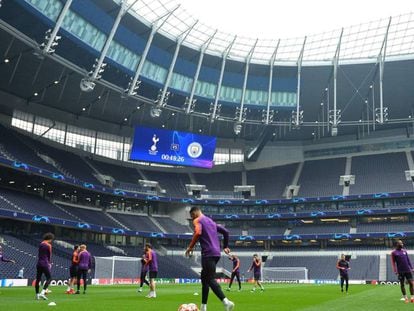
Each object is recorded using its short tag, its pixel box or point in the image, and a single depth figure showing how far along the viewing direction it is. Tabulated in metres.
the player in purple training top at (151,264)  18.28
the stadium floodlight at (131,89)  49.07
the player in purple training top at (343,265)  22.59
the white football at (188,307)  8.12
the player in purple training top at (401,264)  15.30
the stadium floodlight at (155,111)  54.09
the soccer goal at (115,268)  42.34
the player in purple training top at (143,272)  21.37
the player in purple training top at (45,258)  15.37
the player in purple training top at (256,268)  26.23
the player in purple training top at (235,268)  24.38
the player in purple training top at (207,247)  9.13
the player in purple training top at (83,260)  19.38
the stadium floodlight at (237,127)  60.97
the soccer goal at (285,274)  57.41
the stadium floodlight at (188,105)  56.47
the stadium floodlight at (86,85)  45.56
